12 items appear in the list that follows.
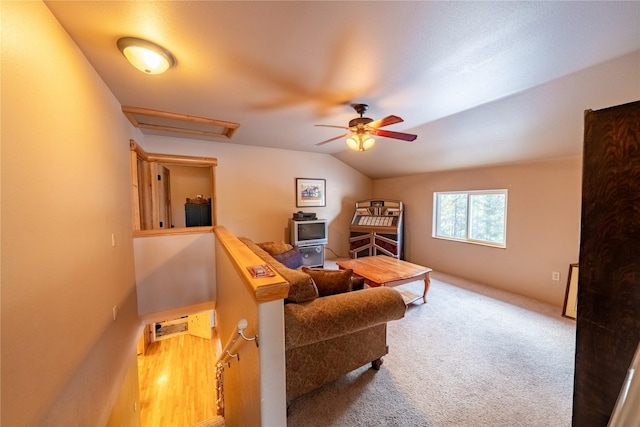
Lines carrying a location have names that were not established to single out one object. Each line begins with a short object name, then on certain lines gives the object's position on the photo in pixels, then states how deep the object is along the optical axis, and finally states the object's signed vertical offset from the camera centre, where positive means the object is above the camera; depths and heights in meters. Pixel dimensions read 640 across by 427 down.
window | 3.87 -0.21
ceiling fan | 2.47 +0.78
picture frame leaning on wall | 2.78 -1.08
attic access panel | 2.80 +1.12
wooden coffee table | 2.96 -0.93
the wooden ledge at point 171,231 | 2.97 -0.37
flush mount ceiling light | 1.56 +1.04
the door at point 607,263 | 0.82 -0.22
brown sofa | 1.55 -0.86
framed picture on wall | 5.14 +0.27
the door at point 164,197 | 4.17 +0.13
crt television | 4.73 -0.58
